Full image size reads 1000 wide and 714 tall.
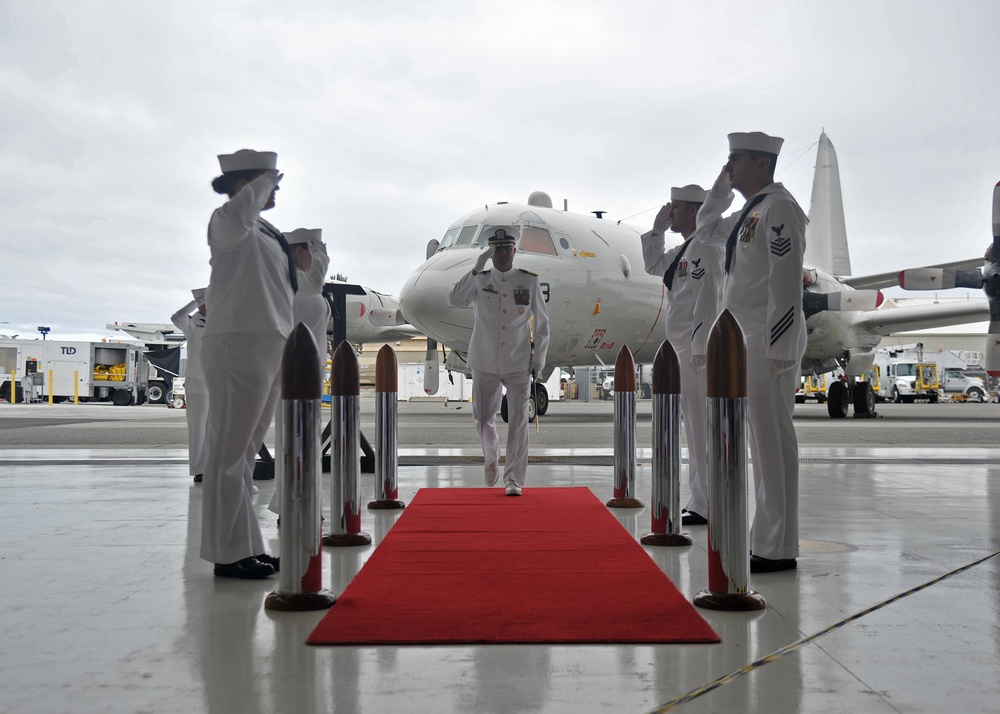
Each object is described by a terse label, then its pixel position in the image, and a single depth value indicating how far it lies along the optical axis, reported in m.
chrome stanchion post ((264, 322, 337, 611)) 2.96
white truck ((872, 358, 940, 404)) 43.84
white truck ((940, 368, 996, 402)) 45.78
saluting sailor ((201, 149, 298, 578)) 3.43
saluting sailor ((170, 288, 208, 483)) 7.02
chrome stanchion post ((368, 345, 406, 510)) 5.60
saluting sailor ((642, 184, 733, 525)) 5.00
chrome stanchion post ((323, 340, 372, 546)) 4.48
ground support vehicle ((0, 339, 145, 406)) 40.41
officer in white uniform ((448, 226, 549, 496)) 6.39
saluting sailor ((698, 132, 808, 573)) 3.66
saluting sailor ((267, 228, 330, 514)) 5.20
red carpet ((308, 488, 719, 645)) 2.64
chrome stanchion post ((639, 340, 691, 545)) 4.41
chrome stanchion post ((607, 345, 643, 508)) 5.67
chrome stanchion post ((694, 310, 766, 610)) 2.92
